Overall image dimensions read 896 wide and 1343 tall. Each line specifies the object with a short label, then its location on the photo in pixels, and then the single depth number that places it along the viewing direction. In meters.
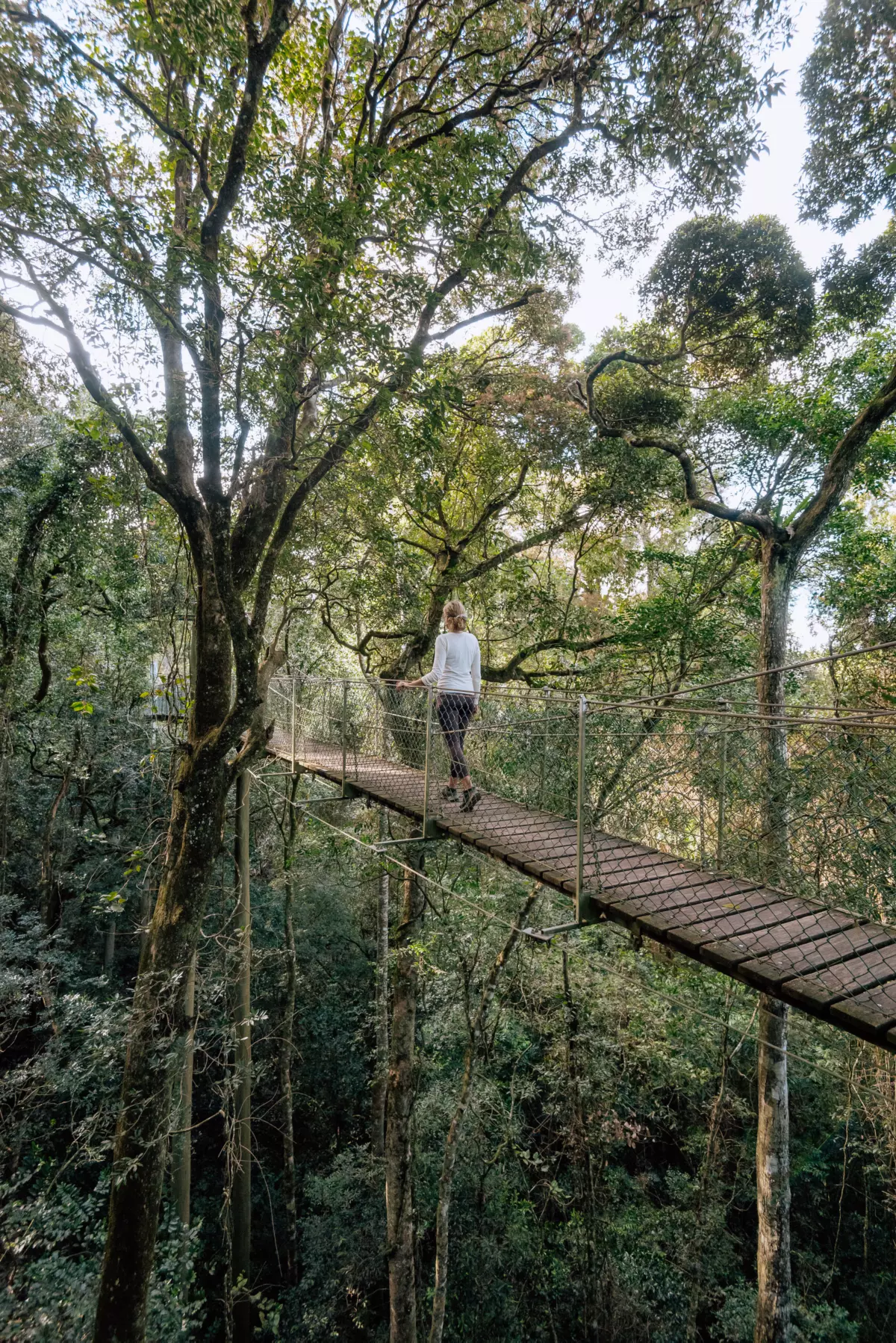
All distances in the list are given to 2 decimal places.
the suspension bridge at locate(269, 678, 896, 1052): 1.75
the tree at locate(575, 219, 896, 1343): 4.14
